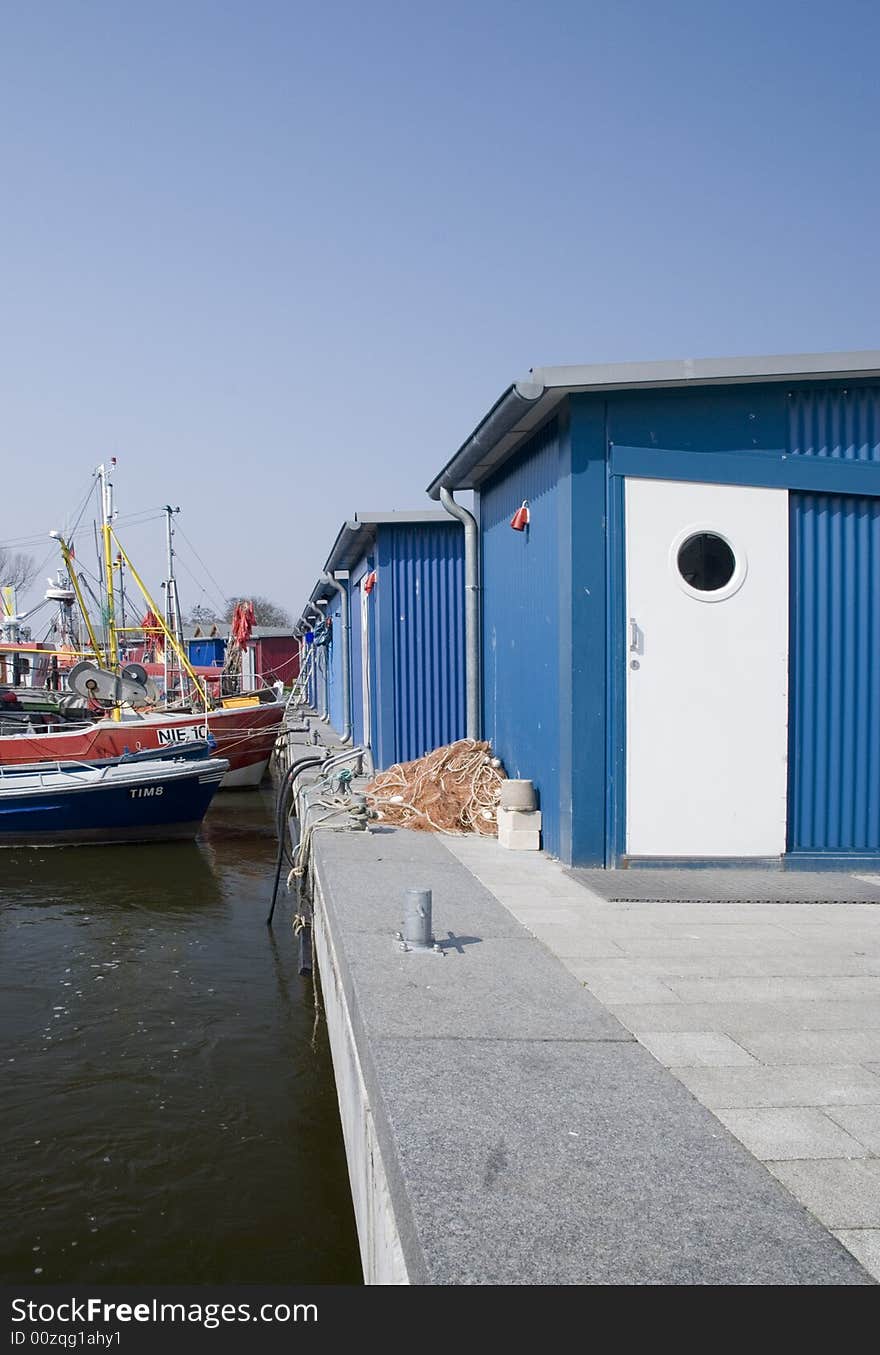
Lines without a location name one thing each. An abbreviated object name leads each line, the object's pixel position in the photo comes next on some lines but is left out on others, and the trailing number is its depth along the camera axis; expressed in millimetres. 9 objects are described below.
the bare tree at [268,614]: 94188
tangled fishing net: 8555
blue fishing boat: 14883
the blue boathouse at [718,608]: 6660
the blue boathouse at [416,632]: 11758
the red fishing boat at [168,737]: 18266
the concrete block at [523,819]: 7691
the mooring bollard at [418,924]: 4711
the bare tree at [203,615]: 97431
